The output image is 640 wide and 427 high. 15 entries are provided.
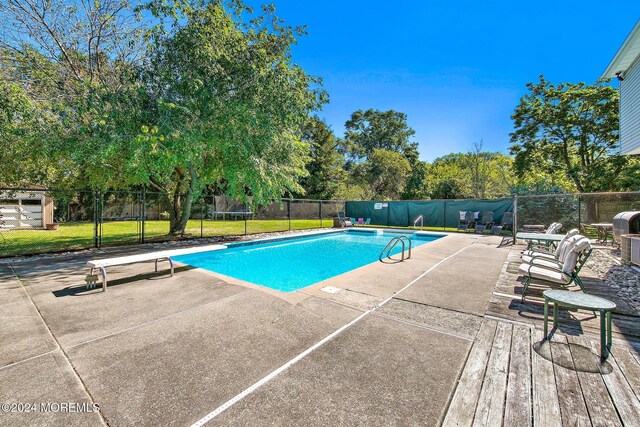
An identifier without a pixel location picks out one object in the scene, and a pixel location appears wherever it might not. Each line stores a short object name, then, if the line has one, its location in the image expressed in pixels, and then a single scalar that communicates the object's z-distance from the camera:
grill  6.52
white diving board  4.06
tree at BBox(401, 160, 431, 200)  23.31
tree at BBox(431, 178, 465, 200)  21.40
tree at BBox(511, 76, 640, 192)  14.70
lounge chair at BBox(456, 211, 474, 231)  13.66
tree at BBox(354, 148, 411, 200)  25.58
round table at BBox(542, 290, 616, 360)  2.22
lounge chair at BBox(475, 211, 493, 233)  12.90
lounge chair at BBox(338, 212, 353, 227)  15.18
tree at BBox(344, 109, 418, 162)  34.78
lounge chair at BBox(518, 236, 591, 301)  3.30
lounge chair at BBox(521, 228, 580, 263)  4.27
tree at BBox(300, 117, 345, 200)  22.86
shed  12.64
